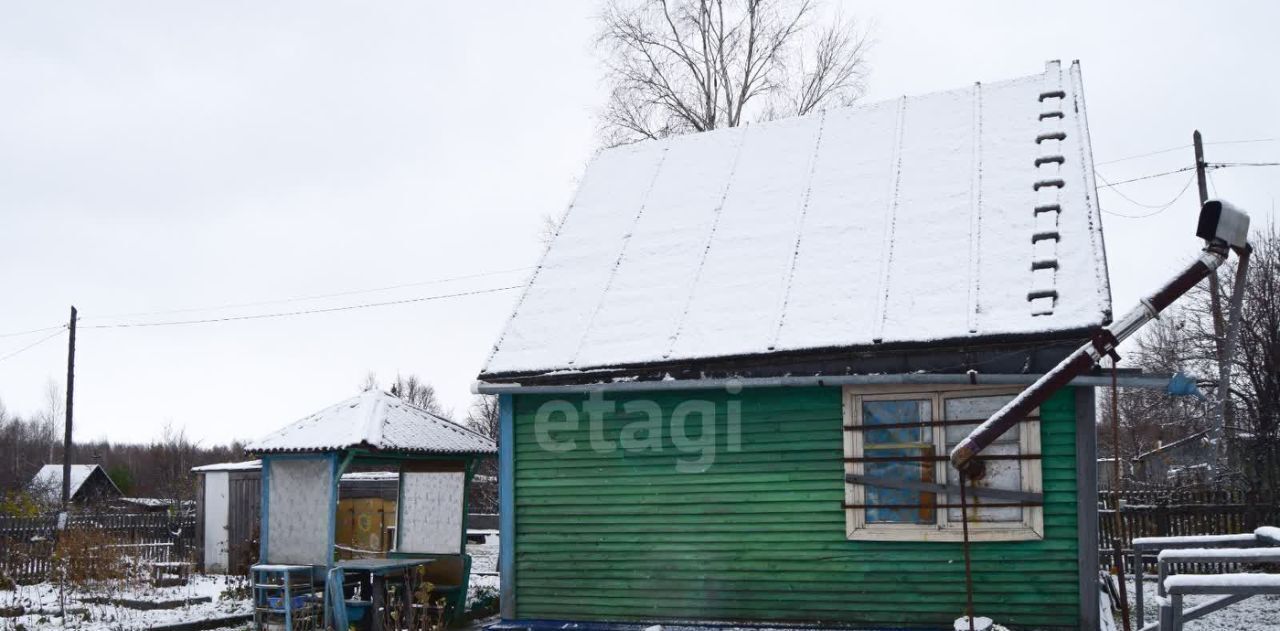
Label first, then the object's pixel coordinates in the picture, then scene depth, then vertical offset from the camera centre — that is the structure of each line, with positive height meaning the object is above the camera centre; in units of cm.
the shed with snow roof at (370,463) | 1233 -51
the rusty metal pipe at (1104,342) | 657 +64
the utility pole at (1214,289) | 1802 +254
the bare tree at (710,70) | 2314 +841
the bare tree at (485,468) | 3069 -105
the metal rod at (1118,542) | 575 -60
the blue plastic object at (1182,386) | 768 +39
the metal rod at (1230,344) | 718 +69
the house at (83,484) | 4322 -201
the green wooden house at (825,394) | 828 +39
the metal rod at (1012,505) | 818 -54
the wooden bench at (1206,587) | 587 -87
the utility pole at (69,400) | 2743 +104
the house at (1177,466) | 2840 -101
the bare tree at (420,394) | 6284 +281
